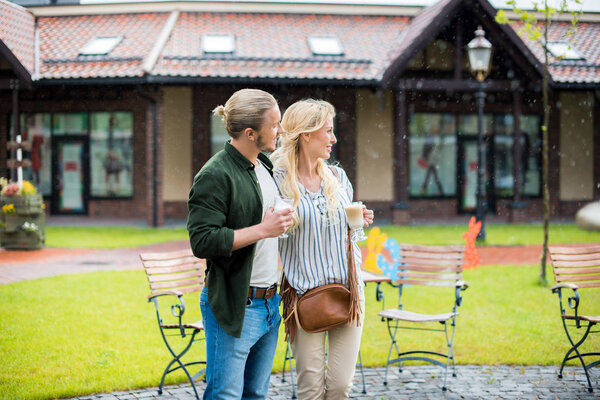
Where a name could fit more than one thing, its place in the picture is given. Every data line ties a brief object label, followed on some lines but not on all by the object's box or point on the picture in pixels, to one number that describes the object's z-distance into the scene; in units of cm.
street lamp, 1347
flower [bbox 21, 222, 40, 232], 1309
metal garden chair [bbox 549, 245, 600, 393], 611
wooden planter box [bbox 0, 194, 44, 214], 1321
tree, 920
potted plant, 1316
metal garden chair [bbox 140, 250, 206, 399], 511
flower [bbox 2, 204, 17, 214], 1309
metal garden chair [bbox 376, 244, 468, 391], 588
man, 286
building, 1830
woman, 347
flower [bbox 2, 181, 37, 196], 1332
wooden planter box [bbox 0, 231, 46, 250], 1317
